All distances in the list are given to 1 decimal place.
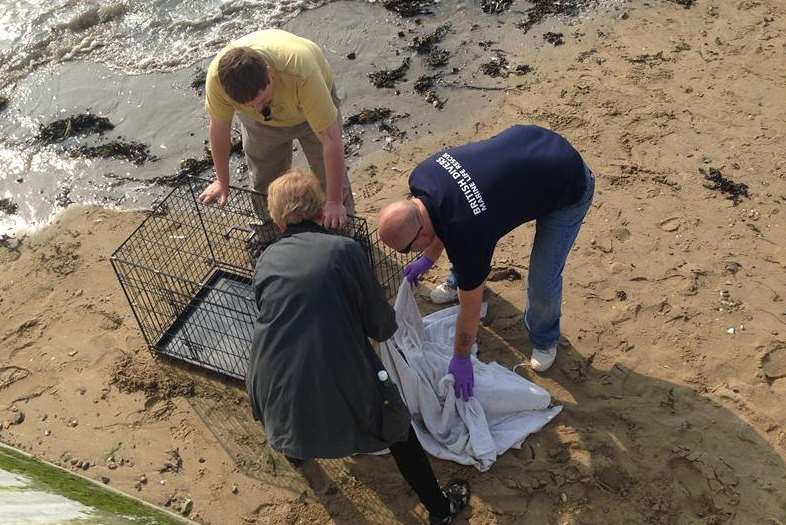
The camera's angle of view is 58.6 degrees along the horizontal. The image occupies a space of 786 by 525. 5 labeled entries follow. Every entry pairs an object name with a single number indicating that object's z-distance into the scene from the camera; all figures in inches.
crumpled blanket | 148.9
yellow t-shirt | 148.1
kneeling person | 108.7
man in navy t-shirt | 121.8
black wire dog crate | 174.4
